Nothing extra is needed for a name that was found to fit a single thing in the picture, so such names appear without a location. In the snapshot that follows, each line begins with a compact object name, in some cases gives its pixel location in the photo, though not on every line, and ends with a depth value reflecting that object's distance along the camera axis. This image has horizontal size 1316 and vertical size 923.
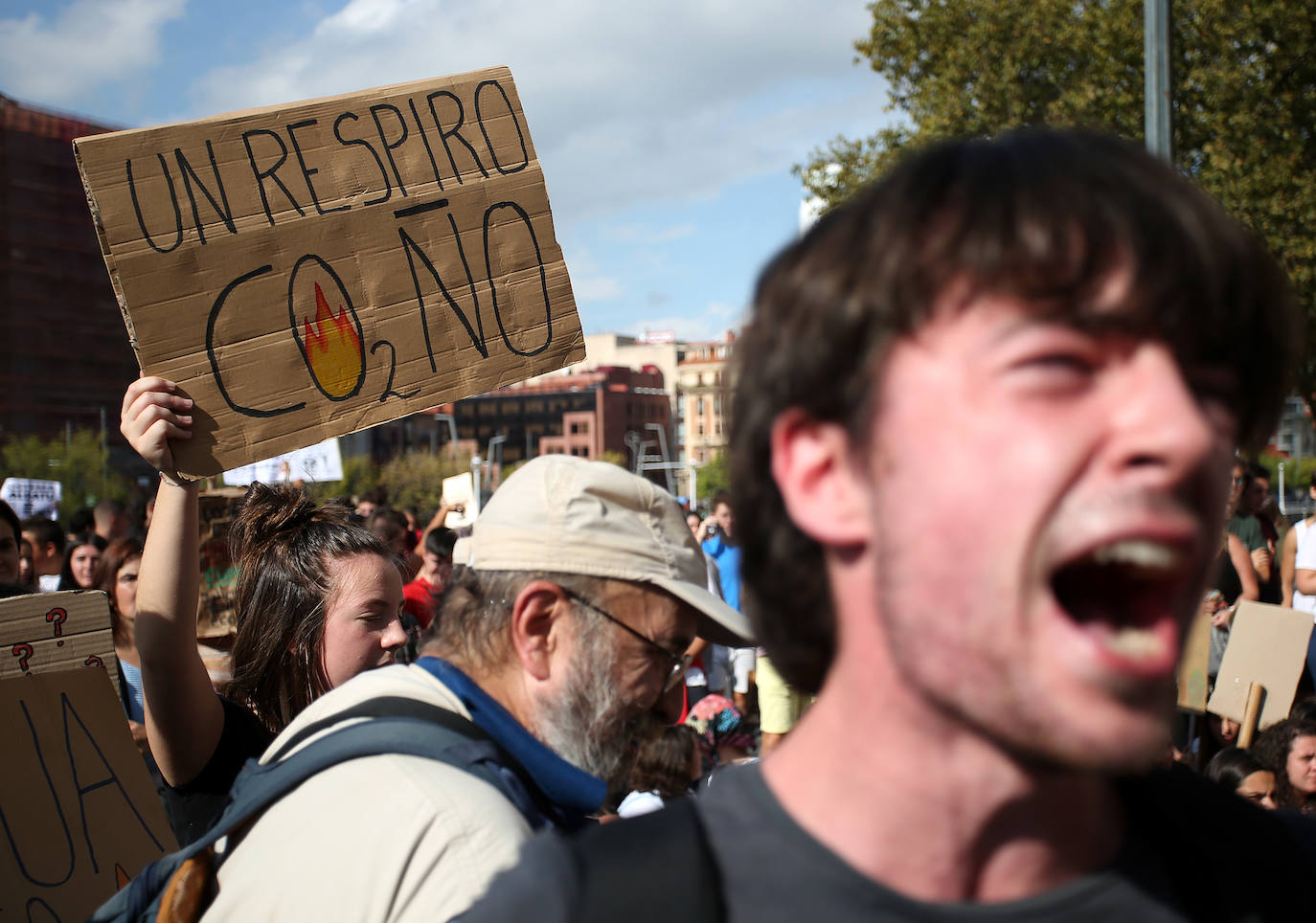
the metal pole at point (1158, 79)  6.11
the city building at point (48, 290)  66.38
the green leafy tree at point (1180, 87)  17.56
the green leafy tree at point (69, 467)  53.69
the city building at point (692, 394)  119.06
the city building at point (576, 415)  119.69
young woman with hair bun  2.33
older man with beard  1.75
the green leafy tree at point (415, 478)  71.62
